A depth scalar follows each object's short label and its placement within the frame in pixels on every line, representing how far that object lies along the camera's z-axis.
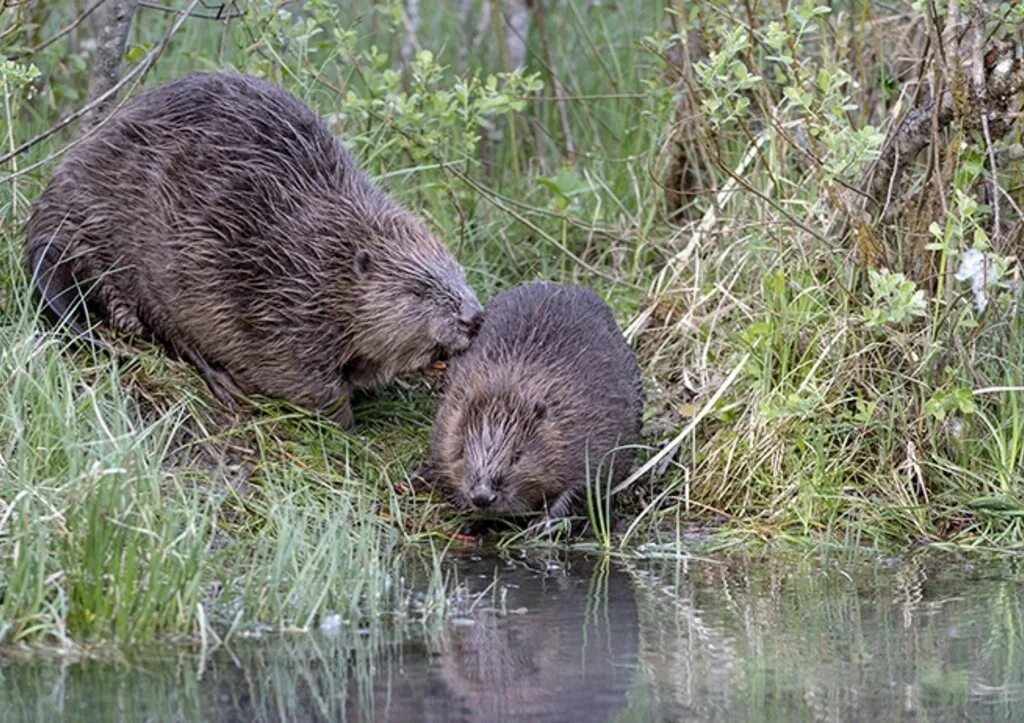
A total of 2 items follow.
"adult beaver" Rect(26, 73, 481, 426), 10.92
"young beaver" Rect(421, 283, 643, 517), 10.29
